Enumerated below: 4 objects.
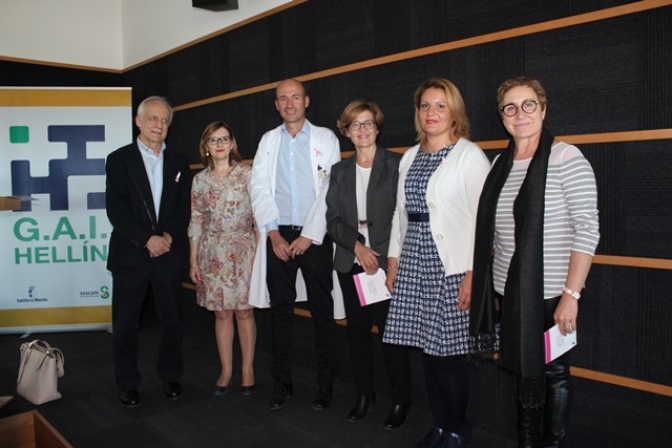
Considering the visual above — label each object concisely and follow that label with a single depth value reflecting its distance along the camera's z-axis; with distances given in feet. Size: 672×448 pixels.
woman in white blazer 6.94
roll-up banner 14.21
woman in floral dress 9.72
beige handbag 9.76
